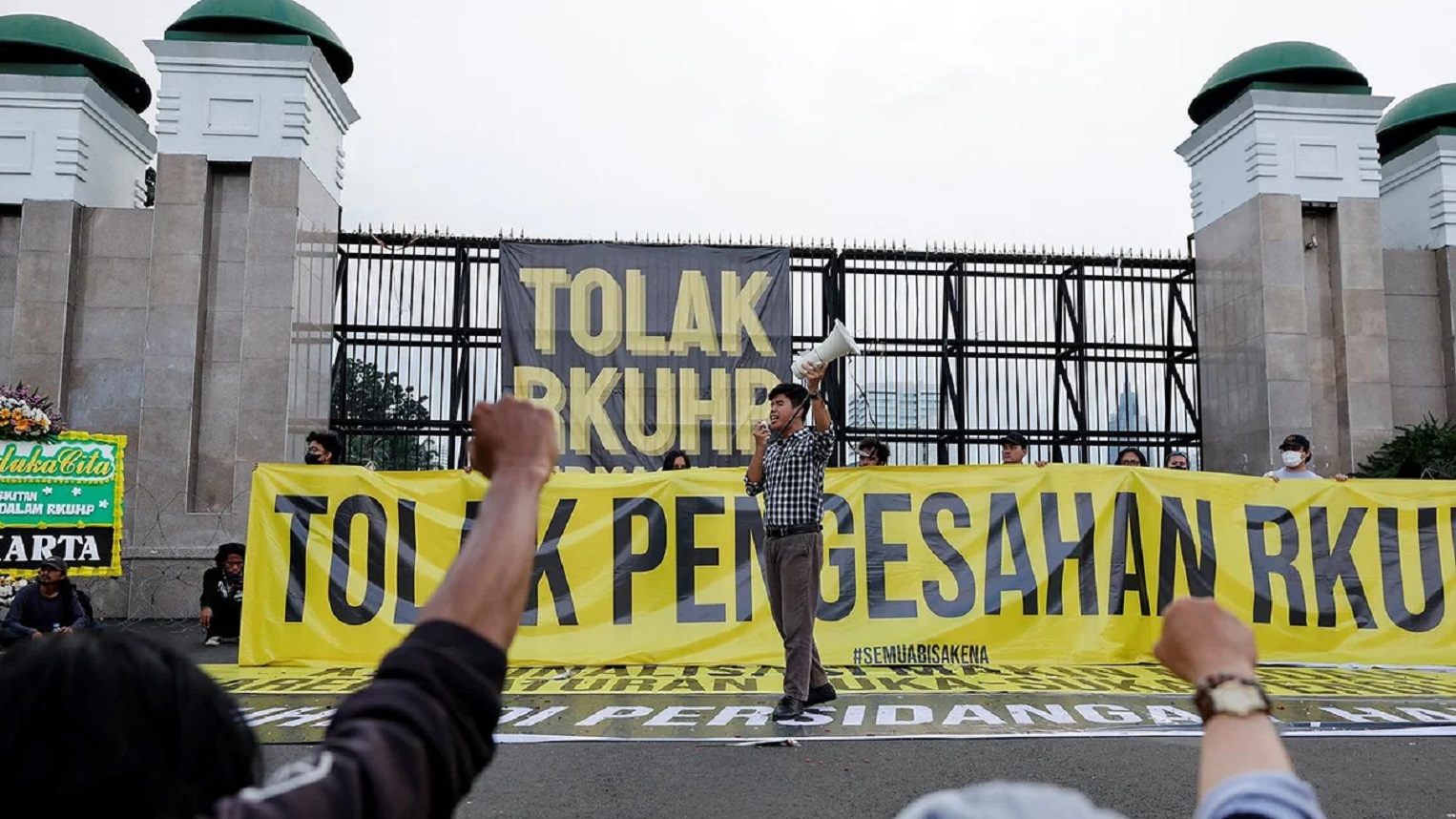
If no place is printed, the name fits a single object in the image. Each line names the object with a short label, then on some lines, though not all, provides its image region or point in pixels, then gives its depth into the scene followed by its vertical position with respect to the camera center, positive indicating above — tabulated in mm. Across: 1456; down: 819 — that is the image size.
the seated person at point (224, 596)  10648 -1108
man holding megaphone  6828 -175
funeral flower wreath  11703 +600
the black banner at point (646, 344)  14164 +1735
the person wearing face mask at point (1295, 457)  10070 +246
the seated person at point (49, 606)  9359 -1073
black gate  14602 +1727
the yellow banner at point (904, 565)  9109 -683
